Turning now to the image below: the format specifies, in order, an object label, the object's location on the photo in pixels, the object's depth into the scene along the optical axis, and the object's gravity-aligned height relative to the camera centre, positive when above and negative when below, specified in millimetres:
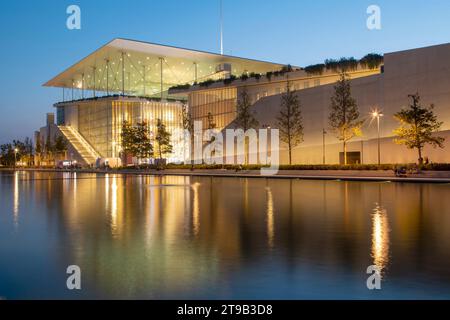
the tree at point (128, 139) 86306 +5291
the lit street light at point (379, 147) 45525 +1694
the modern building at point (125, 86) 84231 +19078
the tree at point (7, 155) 161500 +5046
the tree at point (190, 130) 76312 +5939
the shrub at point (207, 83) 80794 +14437
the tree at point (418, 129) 42719 +3170
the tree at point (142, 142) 84744 +4554
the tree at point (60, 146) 110688 +5300
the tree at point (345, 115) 51469 +5468
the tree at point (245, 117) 64688 +6765
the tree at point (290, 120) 58906 +5714
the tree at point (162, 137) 80794 +5172
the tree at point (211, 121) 75012 +7356
